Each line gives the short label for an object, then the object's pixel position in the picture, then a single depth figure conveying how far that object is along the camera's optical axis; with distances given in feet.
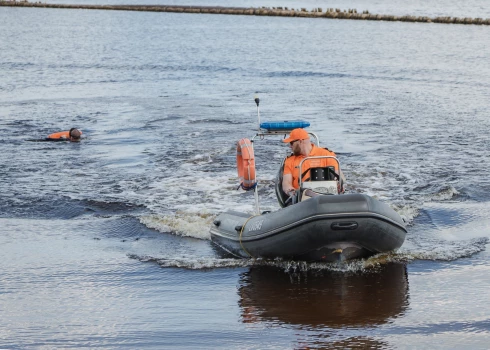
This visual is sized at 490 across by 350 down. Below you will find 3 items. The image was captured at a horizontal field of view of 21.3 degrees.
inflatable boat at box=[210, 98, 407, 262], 45.05
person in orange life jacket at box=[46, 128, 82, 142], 98.75
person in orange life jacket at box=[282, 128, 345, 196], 51.13
